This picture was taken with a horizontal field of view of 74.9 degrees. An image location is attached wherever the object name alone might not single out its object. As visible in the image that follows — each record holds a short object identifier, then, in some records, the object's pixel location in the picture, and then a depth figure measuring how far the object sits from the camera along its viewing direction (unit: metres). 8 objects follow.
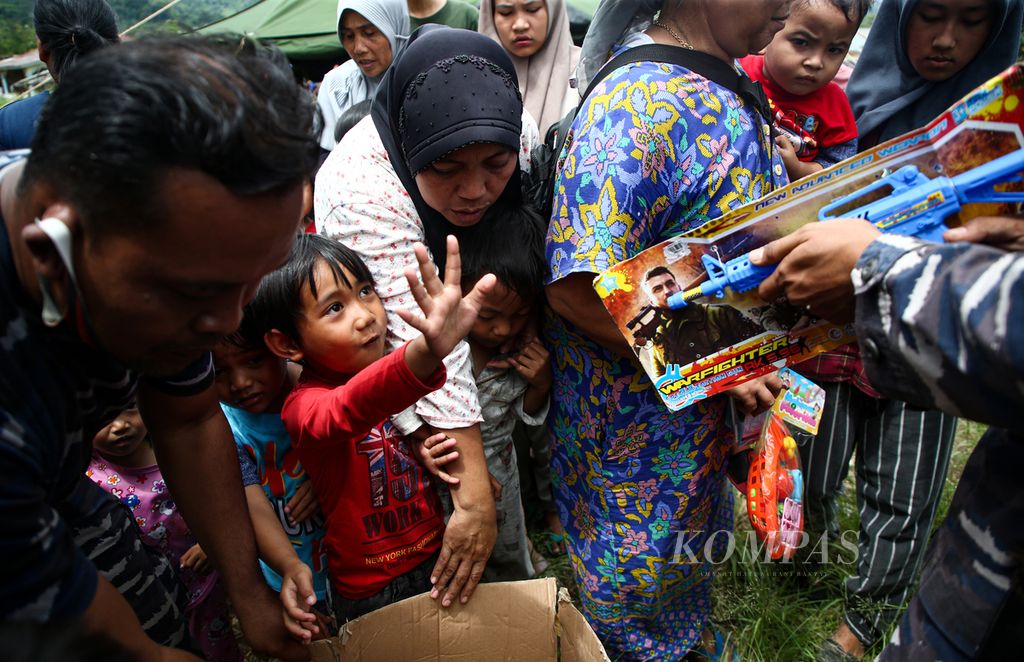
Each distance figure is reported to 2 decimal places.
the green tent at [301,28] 5.31
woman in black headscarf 1.51
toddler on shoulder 2.19
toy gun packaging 1.08
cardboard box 1.51
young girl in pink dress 1.77
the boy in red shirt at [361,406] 1.30
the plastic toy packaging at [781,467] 1.53
